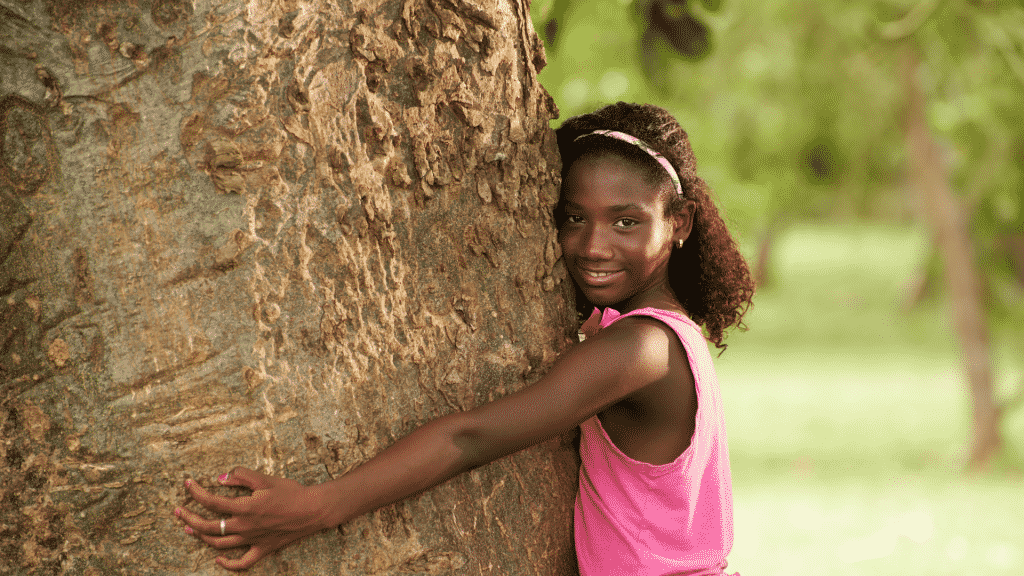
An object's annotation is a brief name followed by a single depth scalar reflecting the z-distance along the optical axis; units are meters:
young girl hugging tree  4.34
